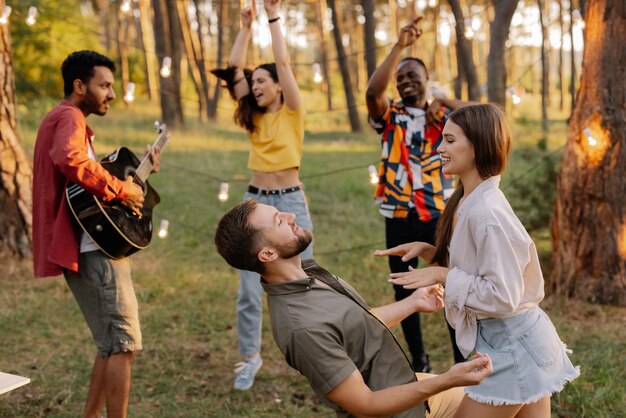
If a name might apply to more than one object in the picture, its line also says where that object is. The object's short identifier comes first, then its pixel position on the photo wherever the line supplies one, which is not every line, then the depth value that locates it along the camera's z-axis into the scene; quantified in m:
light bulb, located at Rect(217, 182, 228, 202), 4.95
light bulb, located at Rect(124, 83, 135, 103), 4.55
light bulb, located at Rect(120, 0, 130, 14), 4.96
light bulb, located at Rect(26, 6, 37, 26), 4.87
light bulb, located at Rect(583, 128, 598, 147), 4.82
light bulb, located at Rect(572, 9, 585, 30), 4.86
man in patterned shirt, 3.94
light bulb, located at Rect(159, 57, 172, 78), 4.85
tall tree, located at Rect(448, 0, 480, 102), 9.27
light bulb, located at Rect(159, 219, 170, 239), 4.69
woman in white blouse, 2.17
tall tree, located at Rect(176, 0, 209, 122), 22.05
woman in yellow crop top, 4.13
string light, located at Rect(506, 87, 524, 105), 4.38
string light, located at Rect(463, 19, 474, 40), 4.63
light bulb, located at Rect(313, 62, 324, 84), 4.68
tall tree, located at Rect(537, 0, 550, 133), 17.19
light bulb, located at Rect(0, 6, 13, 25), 5.05
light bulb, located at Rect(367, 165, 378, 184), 4.44
